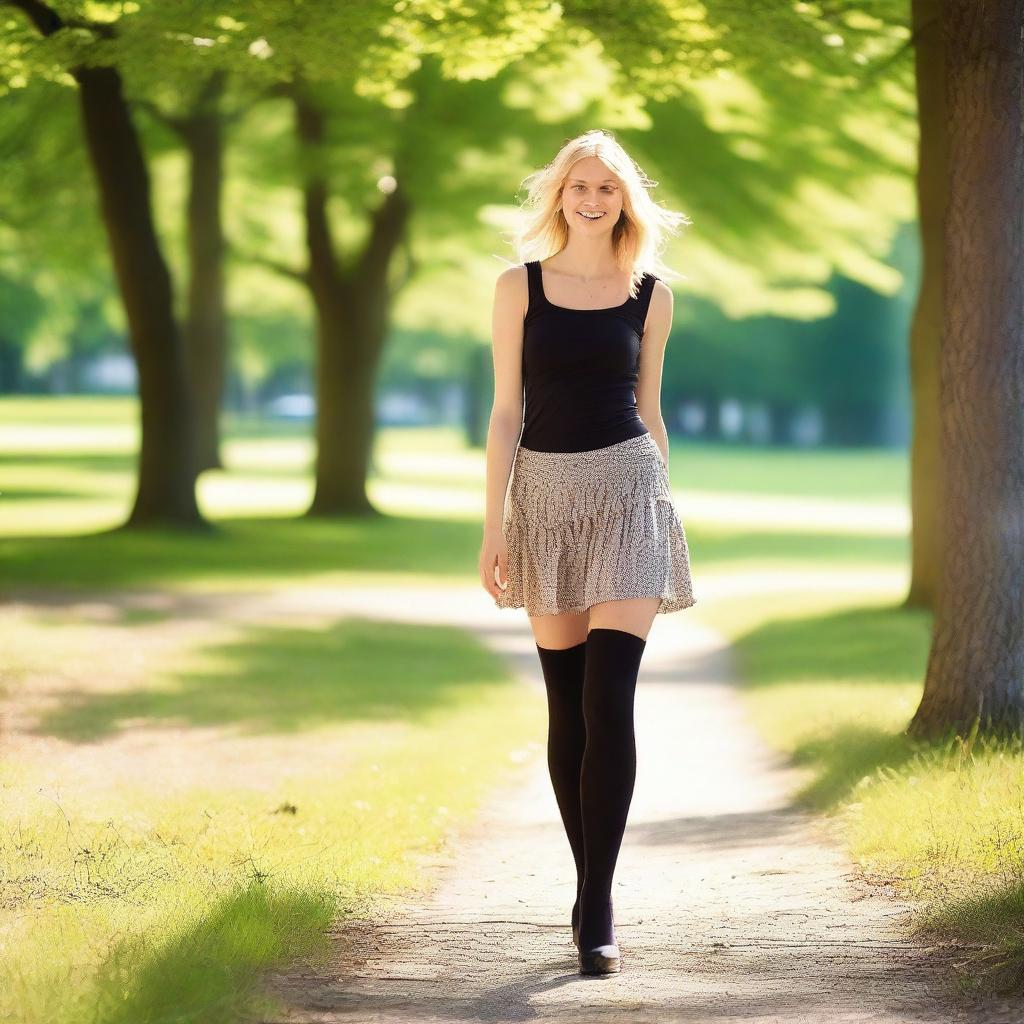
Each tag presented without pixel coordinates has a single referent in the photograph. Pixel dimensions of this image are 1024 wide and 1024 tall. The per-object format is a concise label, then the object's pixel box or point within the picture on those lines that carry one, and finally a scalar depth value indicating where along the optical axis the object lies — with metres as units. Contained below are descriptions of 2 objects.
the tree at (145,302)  40.34
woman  10.01
